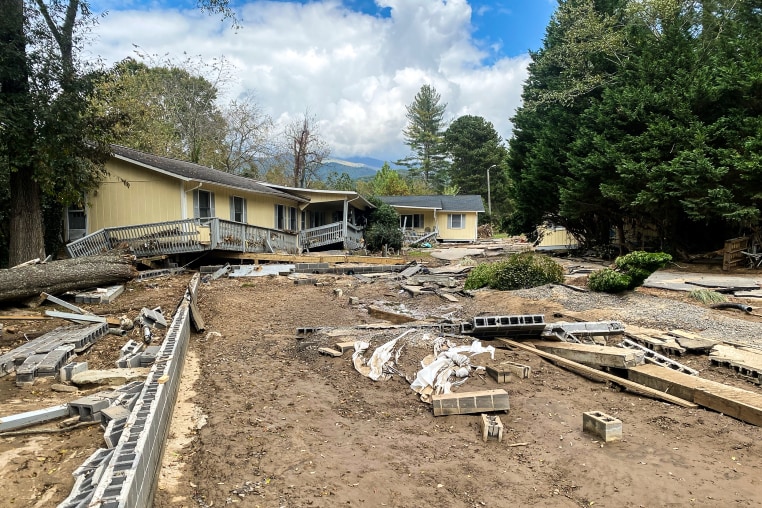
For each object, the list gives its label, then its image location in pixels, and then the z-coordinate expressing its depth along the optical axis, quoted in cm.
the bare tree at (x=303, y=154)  4109
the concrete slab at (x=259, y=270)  1413
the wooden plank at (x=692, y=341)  598
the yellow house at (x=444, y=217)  3662
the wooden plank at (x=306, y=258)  1706
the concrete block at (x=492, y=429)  381
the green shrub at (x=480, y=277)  1152
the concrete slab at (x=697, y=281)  998
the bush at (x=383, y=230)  2609
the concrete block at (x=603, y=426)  373
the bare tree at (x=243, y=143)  3719
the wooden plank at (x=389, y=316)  816
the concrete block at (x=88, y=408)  368
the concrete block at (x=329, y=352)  592
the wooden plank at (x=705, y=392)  404
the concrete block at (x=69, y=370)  482
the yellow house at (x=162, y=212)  1513
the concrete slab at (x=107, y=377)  476
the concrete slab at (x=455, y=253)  2249
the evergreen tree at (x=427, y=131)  6888
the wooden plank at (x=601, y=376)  451
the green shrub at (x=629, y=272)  914
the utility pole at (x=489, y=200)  5069
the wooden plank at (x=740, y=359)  512
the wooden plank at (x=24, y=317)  755
